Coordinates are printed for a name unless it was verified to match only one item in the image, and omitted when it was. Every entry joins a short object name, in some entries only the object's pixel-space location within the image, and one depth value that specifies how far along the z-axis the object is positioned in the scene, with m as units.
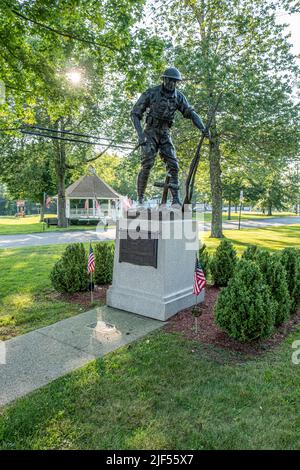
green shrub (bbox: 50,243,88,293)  6.63
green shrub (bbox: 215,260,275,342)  4.19
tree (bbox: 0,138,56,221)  24.72
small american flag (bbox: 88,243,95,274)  5.98
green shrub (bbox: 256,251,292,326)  4.86
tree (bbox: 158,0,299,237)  13.02
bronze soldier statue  5.50
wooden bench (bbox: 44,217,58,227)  27.30
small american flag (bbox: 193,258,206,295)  4.82
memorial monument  5.37
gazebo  33.88
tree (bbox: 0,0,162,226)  6.78
